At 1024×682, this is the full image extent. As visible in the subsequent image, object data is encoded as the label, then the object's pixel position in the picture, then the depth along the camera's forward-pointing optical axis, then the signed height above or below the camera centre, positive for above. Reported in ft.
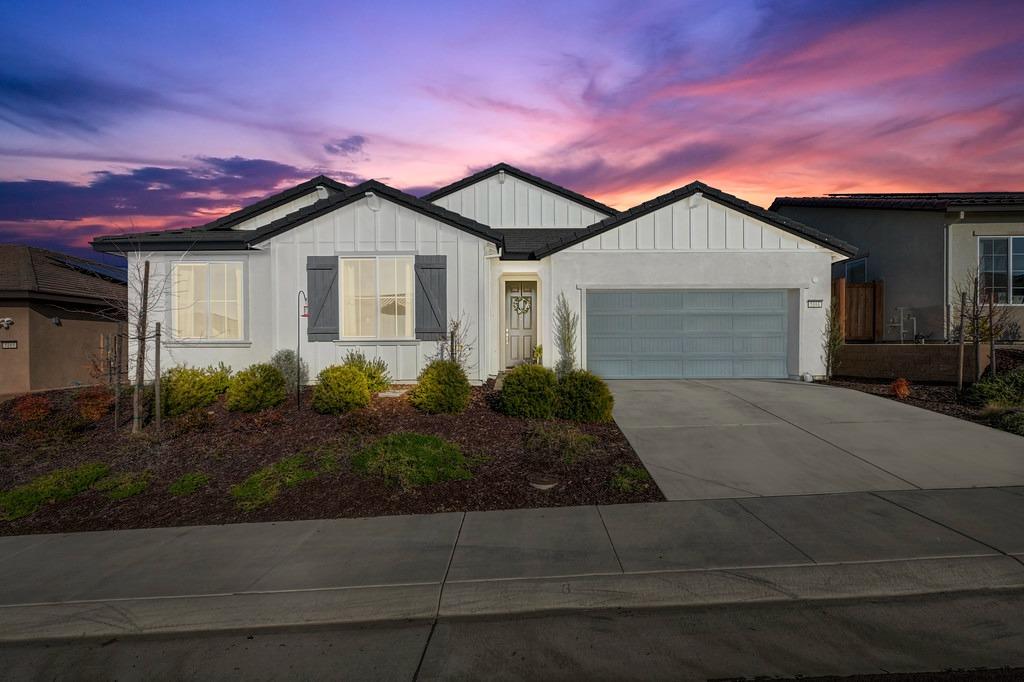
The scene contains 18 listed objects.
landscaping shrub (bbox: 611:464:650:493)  22.77 -5.64
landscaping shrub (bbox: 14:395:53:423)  33.91 -4.45
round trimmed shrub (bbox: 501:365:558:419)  32.32 -3.44
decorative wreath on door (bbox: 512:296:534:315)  52.08 +2.11
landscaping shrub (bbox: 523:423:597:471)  26.12 -5.11
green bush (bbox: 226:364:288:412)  34.58 -3.43
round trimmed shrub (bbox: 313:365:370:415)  33.35 -3.39
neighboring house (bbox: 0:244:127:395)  51.03 +0.91
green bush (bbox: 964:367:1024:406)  34.50 -3.39
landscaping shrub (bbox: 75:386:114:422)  33.58 -4.13
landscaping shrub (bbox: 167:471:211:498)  24.07 -6.14
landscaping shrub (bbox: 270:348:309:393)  40.24 -2.49
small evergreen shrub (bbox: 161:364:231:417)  34.86 -3.47
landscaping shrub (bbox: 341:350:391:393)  37.47 -2.50
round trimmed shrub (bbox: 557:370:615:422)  32.17 -3.64
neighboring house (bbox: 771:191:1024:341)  51.39 +6.66
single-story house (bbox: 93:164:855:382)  40.91 +3.24
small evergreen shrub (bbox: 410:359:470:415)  33.22 -3.29
